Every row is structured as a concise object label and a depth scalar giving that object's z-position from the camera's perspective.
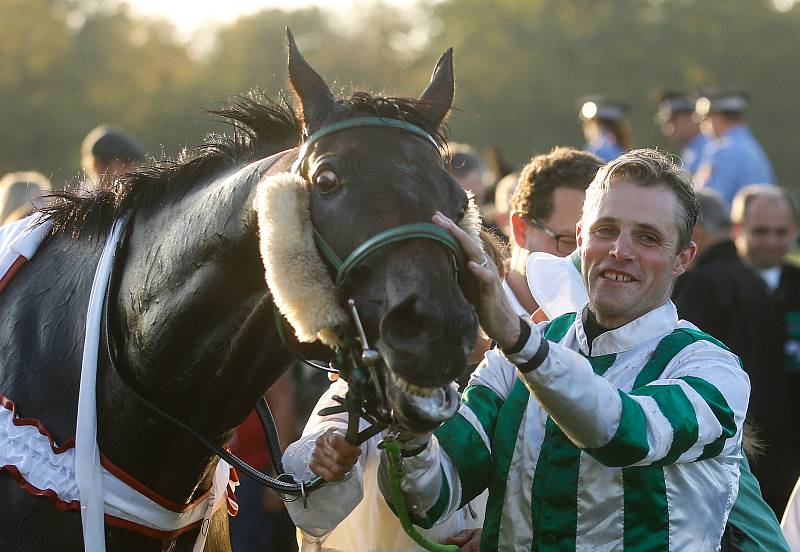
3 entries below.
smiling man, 4.99
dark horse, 4.86
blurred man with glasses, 8.41
